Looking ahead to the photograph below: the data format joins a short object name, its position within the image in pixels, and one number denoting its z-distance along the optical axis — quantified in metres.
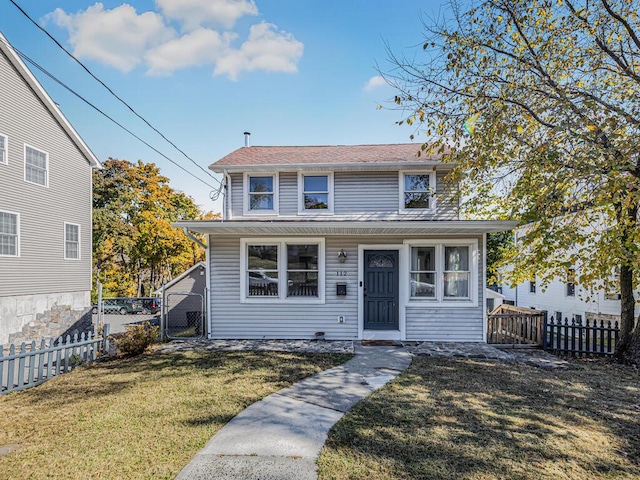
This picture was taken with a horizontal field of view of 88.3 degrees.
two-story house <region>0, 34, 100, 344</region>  10.90
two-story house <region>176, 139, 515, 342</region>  8.75
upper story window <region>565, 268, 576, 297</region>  7.25
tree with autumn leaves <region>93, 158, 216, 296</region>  20.98
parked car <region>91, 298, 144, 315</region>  18.97
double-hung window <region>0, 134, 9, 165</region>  10.82
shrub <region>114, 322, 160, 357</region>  7.30
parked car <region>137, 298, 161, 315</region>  18.52
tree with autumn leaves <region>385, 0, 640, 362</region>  6.09
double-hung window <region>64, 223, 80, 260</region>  13.30
